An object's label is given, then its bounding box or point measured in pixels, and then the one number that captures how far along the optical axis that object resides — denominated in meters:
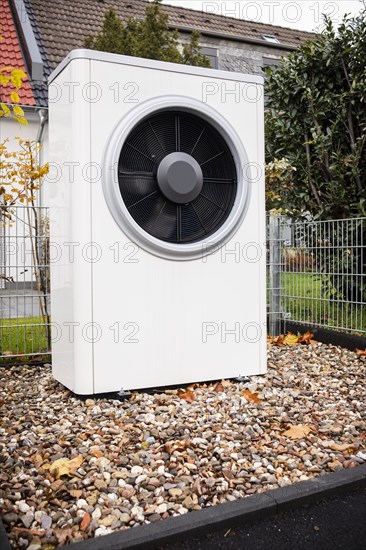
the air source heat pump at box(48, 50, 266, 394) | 4.05
